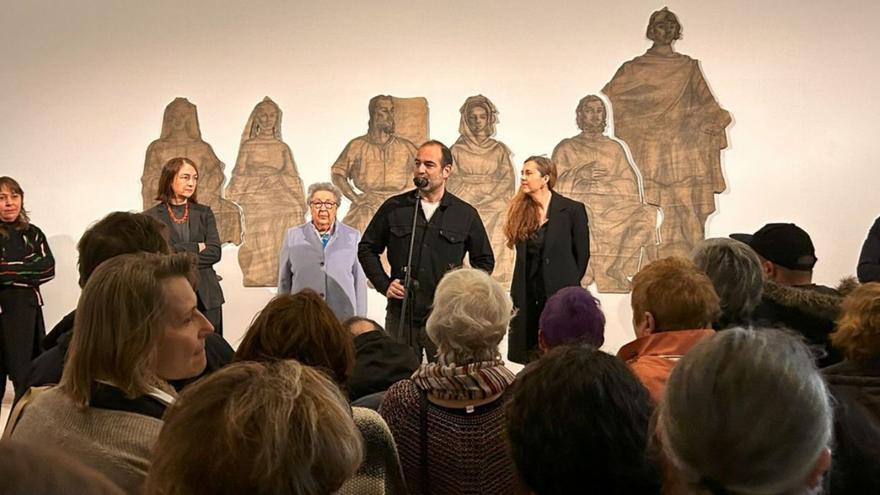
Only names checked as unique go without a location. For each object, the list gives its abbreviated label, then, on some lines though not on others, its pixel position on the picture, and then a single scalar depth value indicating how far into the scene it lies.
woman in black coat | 6.17
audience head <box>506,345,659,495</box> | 1.73
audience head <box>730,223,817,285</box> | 4.05
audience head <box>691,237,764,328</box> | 3.61
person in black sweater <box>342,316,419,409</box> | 3.28
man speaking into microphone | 5.86
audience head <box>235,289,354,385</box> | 2.60
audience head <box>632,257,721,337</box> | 2.99
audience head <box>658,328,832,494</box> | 1.42
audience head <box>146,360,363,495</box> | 1.32
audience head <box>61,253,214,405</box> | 2.19
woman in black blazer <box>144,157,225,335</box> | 6.86
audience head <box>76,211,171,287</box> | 3.05
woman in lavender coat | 7.06
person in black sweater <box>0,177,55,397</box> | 7.06
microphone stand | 5.53
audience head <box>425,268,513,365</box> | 2.90
